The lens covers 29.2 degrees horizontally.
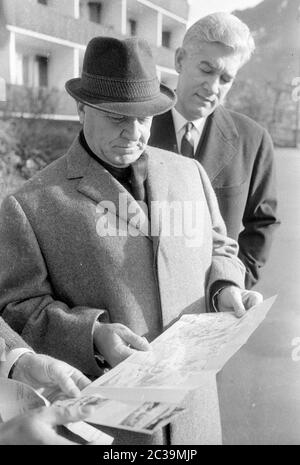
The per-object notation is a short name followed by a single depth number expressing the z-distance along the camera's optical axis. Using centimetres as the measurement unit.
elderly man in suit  145
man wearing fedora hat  126
